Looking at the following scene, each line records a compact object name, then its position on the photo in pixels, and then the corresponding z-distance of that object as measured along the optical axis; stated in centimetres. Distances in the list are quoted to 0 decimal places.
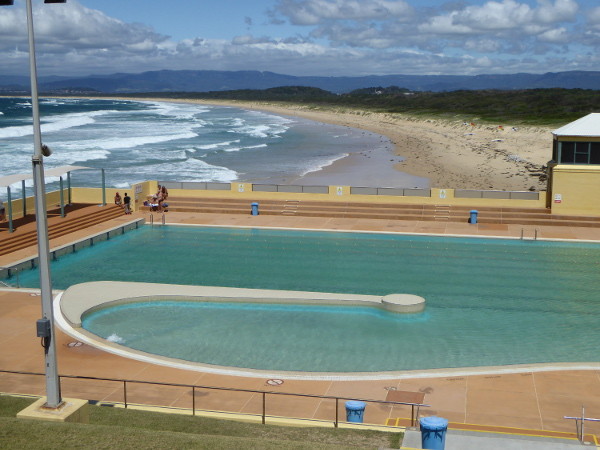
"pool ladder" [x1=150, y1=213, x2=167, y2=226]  3516
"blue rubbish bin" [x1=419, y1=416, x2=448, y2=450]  1070
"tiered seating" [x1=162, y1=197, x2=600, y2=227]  3441
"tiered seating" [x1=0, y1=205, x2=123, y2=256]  2855
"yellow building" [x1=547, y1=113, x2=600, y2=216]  3366
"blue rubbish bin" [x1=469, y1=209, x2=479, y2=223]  3450
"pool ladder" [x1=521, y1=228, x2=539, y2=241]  3154
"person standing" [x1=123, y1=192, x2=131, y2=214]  3635
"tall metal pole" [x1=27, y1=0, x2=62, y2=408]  1092
